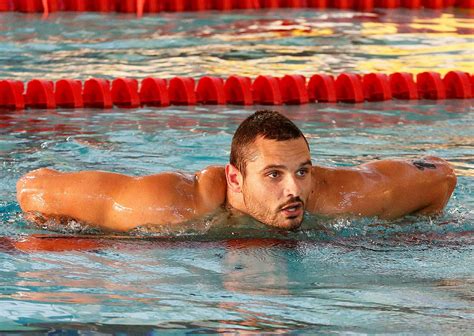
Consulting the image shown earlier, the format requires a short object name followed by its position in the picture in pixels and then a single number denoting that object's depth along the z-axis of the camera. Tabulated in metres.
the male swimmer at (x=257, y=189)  7.32
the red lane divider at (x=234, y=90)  13.53
